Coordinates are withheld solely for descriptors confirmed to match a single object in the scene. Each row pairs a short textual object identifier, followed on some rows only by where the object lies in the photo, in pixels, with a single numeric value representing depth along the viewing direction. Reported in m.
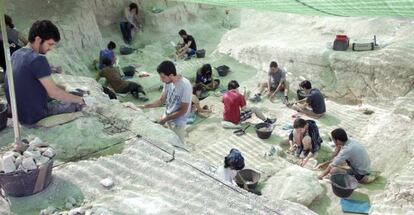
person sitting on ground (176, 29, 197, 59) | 13.06
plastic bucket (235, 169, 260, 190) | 6.80
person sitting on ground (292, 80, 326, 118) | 9.41
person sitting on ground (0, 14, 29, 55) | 7.39
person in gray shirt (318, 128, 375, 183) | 7.00
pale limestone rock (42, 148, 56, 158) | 4.06
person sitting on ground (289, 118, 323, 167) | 7.91
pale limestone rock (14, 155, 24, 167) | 3.90
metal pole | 4.11
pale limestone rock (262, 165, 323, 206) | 6.50
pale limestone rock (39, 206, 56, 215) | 3.91
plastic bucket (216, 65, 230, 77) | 12.06
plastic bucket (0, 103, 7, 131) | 5.15
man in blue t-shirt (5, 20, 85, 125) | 4.65
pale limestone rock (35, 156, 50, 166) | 3.99
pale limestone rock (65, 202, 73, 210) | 4.03
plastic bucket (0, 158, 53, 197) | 3.89
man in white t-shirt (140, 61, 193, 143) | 6.01
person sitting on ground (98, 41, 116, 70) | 11.04
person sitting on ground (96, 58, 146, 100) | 10.38
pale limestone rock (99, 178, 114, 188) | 4.31
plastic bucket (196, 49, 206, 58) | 13.15
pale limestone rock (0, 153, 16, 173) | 3.84
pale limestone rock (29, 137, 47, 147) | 4.16
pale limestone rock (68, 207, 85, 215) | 3.89
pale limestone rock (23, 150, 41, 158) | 3.97
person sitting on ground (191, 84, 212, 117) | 9.56
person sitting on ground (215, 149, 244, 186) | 6.06
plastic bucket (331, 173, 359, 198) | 6.69
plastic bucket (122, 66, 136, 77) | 11.70
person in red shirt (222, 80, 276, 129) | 9.09
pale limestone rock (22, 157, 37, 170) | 3.90
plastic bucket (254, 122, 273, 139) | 8.73
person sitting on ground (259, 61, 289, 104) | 10.64
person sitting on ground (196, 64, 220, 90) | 10.75
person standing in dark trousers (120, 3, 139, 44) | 13.85
